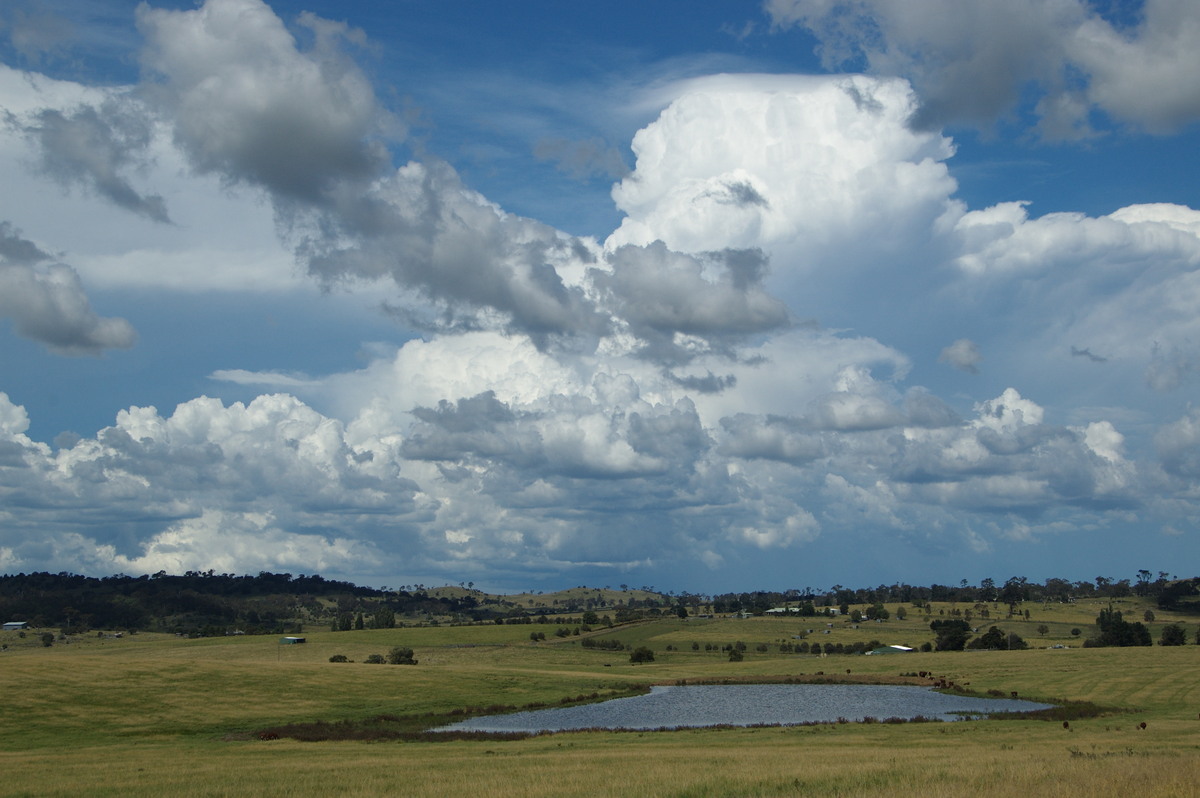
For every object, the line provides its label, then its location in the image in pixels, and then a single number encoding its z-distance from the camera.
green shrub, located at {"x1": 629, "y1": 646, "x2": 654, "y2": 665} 166.16
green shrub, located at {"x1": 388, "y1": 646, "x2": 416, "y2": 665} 148.88
